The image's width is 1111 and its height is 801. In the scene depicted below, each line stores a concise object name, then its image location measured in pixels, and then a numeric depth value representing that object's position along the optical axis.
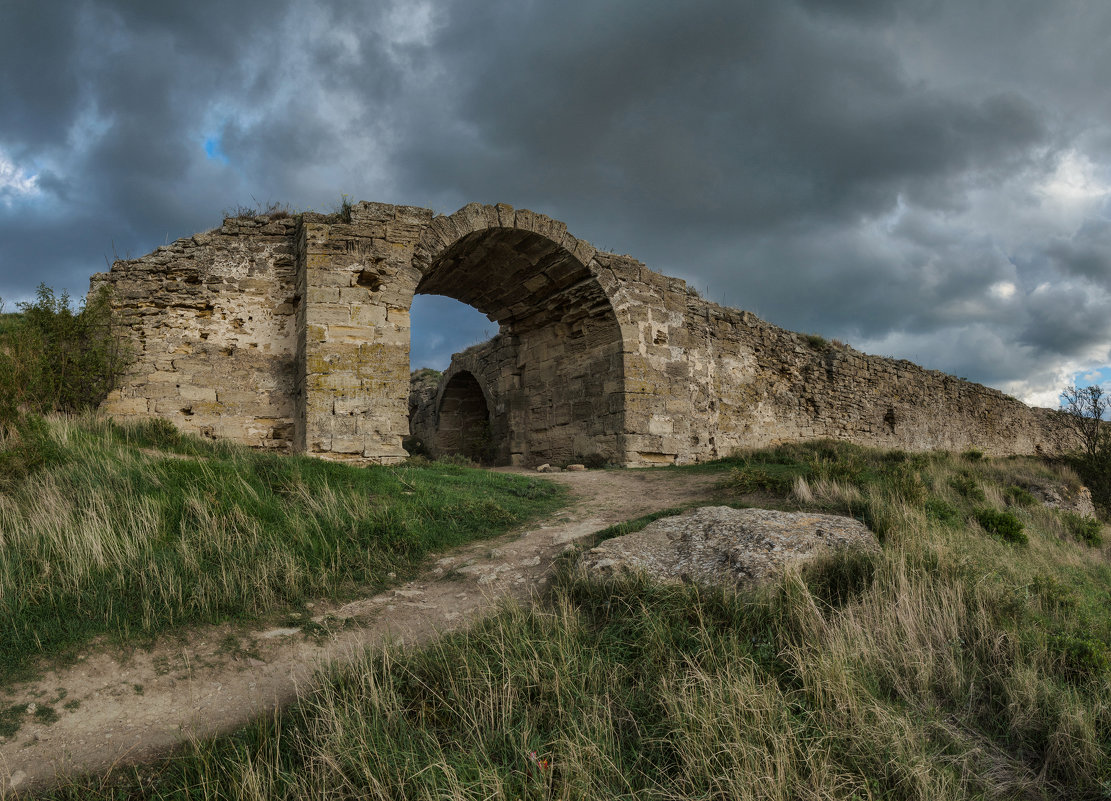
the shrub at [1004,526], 6.40
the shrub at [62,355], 7.95
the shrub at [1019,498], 8.73
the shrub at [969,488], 7.70
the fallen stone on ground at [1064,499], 10.16
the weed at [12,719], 3.11
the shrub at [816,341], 16.62
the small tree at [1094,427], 15.51
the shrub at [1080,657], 3.49
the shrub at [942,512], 6.19
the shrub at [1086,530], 7.92
